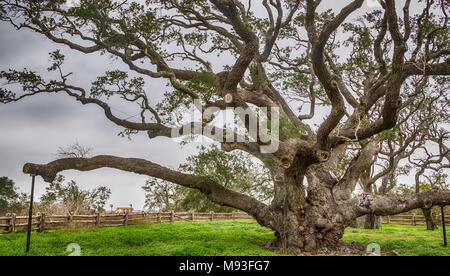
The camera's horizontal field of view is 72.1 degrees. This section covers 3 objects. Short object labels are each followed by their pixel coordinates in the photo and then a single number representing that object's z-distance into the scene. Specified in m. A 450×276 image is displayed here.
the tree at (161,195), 26.70
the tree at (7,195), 27.25
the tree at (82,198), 20.22
